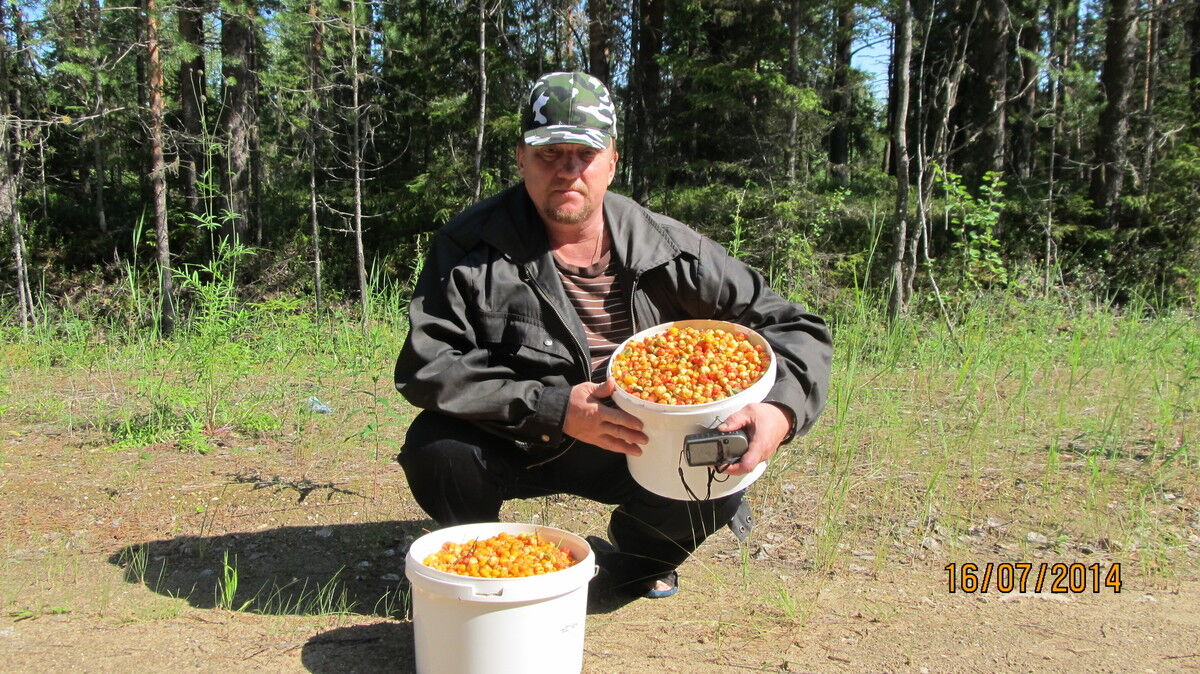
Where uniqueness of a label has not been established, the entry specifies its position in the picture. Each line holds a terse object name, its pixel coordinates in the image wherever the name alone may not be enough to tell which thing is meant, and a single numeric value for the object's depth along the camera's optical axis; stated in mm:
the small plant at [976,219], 8508
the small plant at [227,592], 2472
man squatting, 2260
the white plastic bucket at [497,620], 1789
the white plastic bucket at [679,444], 2059
